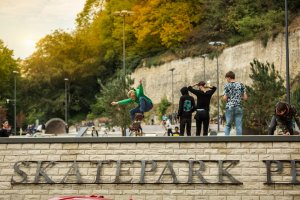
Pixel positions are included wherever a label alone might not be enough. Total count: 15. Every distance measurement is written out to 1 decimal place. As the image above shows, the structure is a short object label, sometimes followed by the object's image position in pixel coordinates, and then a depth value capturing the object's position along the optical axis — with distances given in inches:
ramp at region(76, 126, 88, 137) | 1154.0
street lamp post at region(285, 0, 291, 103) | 1251.2
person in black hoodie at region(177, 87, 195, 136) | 774.5
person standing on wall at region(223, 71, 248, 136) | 732.7
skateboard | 826.8
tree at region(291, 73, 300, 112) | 1351.4
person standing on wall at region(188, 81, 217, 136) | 757.3
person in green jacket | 783.7
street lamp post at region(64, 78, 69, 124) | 3636.8
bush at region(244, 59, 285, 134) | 1252.5
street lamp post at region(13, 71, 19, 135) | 3496.6
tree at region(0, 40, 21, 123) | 3683.6
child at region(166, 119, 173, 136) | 1476.4
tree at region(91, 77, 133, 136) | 2043.6
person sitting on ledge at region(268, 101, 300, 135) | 691.4
